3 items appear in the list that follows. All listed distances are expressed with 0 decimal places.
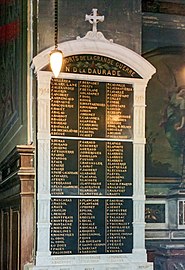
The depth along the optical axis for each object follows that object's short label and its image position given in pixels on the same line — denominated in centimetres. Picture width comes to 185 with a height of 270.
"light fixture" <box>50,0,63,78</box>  639
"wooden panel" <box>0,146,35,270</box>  718
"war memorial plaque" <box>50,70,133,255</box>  711
